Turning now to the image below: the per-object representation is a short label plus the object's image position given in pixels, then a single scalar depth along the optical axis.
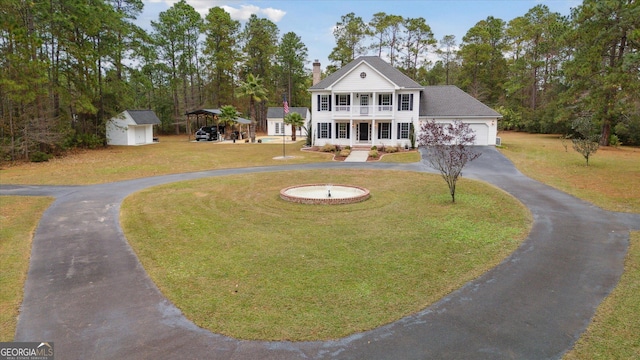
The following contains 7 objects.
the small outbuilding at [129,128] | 40.81
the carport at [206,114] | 46.72
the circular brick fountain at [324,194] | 14.93
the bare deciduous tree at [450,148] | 14.48
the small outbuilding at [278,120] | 57.19
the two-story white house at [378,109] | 33.56
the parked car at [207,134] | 47.97
